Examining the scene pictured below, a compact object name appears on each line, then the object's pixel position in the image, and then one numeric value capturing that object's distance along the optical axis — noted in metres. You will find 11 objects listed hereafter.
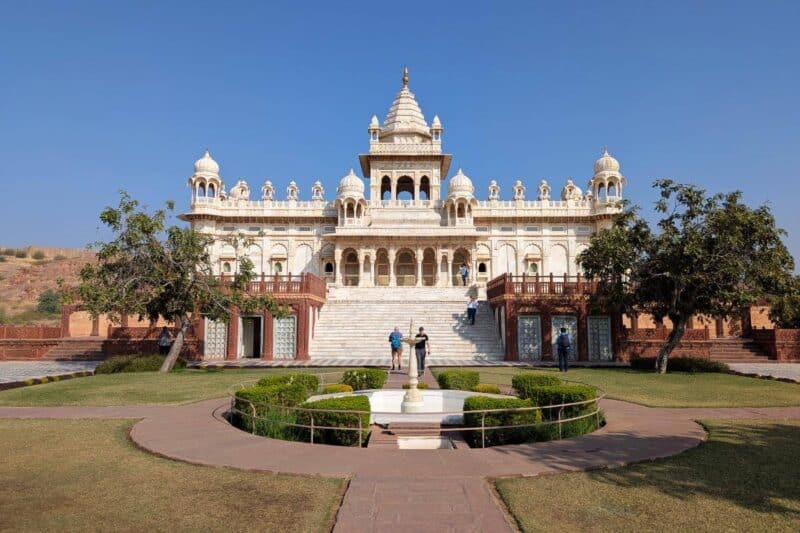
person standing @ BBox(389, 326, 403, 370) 19.09
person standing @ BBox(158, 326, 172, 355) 22.77
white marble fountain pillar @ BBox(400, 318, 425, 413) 11.04
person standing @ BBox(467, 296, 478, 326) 27.90
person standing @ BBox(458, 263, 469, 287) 36.56
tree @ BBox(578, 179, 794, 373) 18.94
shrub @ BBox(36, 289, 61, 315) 53.25
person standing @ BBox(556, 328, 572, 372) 19.34
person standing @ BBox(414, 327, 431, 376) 17.92
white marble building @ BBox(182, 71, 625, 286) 47.66
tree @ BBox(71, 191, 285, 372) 19.36
